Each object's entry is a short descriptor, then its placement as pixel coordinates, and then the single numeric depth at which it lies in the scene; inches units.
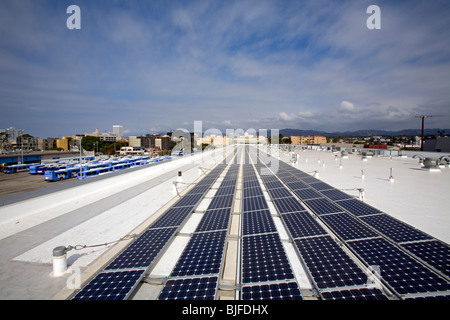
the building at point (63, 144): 5268.7
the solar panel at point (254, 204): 333.7
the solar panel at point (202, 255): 169.6
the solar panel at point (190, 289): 140.8
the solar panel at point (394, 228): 197.5
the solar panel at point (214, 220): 260.1
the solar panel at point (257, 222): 242.7
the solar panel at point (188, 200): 366.5
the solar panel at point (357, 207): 272.8
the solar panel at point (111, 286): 140.3
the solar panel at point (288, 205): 311.8
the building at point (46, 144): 5749.0
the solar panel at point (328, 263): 146.8
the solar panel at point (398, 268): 133.2
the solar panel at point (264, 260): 160.2
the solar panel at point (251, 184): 509.9
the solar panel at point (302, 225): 225.7
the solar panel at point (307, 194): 364.0
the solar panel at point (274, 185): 483.6
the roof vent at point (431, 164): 731.2
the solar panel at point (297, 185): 444.5
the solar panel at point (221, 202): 349.4
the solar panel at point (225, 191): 441.1
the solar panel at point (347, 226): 209.2
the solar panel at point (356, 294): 129.6
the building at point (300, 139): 6220.5
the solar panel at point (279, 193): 396.5
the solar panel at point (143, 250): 177.8
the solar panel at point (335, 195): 346.5
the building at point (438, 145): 1552.7
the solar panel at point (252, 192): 419.5
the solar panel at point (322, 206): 290.0
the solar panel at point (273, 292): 138.3
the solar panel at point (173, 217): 269.4
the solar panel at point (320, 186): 412.2
